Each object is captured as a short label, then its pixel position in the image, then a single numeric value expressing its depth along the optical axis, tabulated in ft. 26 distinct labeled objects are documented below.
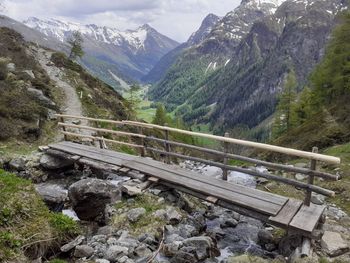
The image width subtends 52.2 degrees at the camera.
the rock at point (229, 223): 35.37
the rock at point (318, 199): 42.36
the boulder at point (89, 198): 33.55
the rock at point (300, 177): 57.93
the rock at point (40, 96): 80.62
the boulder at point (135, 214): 31.86
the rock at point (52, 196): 36.83
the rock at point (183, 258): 25.90
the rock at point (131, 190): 36.24
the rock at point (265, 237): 31.04
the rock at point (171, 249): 26.87
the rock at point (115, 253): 25.58
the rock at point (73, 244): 26.35
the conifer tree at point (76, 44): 238.99
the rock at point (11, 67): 90.23
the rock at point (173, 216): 32.24
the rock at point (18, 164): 48.42
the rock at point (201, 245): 26.96
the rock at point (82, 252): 26.30
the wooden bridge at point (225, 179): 27.61
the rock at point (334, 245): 26.50
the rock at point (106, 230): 30.16
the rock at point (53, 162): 49.06
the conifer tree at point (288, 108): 176.04
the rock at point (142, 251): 26.61
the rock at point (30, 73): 93.15
